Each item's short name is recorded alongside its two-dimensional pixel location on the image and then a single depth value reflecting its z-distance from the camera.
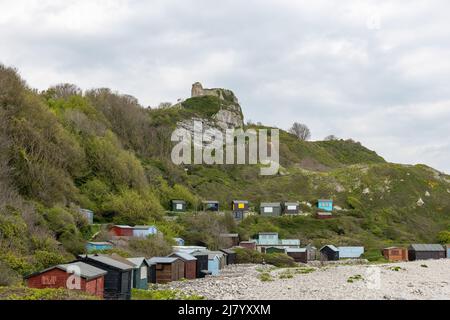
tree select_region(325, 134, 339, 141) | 183.12
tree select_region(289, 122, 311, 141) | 181.50
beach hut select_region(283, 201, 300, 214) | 86.75
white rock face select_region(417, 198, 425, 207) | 99.00
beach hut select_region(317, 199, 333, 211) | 91.06
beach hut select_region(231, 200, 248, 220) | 85.03
